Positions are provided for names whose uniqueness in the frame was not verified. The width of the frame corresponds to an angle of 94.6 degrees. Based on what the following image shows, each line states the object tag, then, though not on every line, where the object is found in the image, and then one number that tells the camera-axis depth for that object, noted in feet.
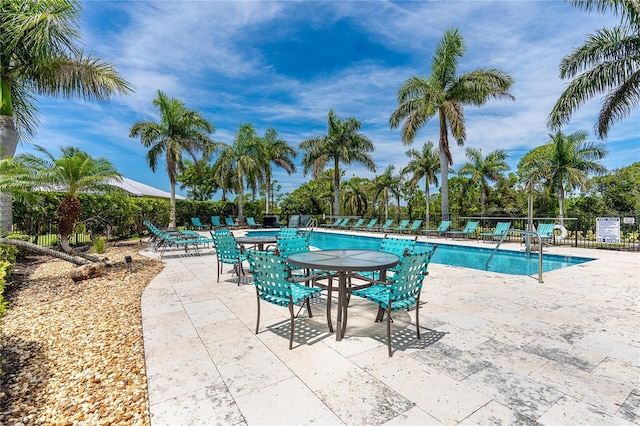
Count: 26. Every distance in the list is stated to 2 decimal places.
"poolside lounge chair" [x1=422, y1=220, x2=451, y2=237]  46.34
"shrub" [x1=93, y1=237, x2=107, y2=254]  28.36
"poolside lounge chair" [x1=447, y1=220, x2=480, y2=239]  42.73
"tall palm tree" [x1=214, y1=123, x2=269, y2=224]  68.54
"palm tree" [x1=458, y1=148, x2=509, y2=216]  78.48
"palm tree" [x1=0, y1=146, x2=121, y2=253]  23.21
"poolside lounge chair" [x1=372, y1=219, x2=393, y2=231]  56.01
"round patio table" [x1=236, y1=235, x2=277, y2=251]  21.42
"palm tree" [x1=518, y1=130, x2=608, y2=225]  58.39
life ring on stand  37.81
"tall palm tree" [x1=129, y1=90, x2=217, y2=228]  52.03
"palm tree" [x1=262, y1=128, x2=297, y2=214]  76.33
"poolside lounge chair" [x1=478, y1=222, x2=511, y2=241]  38.60
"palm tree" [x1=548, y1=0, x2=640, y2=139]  28.71
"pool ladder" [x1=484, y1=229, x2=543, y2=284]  17.83
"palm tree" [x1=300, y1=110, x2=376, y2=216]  67.15
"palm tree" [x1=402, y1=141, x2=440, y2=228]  80.18
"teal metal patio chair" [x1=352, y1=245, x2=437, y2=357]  8.84
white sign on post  31.65
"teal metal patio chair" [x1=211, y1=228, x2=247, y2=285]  17.90
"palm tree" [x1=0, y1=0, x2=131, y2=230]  20.99
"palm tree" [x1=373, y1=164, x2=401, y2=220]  90.79
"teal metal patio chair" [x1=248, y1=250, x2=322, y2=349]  9.57
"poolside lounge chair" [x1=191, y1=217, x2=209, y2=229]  57.77
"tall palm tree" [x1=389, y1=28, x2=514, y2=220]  46.44
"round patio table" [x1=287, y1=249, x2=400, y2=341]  9.86
